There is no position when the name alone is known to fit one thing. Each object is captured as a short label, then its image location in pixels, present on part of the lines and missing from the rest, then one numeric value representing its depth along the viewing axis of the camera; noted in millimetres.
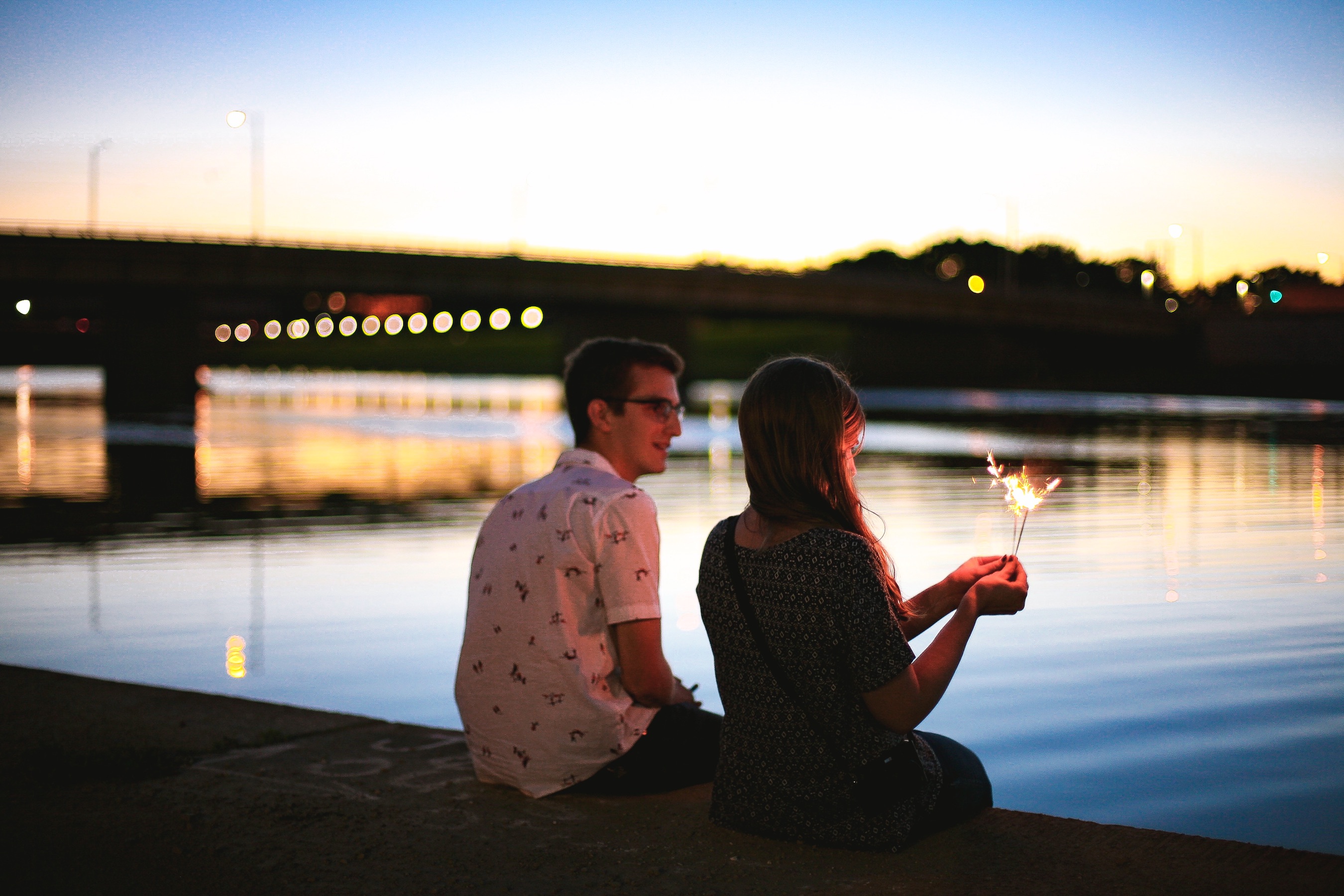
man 4500
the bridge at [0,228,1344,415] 56562
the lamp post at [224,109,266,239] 64750
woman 3629
